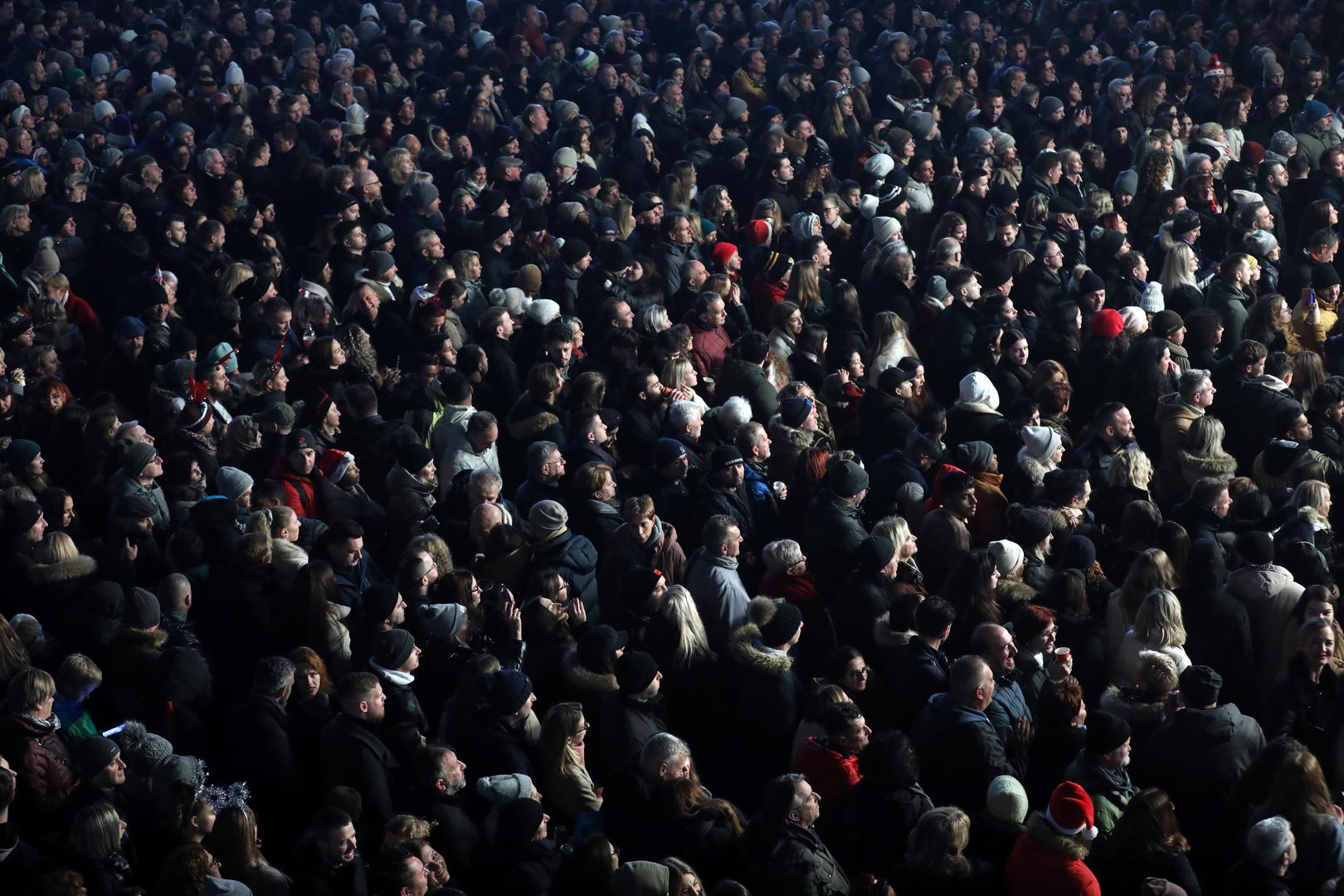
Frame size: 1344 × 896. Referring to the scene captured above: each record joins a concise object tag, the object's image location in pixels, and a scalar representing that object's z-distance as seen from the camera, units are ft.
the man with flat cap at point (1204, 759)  44.16
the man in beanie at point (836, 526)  57.41
